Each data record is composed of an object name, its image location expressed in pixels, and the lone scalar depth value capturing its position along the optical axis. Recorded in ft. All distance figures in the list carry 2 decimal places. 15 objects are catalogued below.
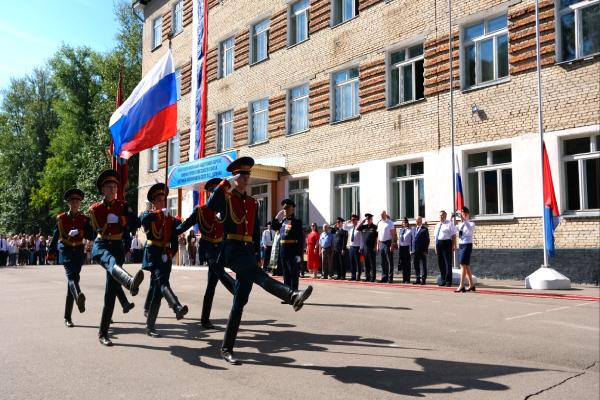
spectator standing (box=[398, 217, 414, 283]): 50.14
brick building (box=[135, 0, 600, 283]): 45.83
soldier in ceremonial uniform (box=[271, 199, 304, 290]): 36.50
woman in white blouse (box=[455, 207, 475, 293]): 40.60
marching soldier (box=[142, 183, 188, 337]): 24.93
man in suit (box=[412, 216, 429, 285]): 48.44
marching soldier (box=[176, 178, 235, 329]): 26.14
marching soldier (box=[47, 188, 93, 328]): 27.35
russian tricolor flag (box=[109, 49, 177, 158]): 43.04
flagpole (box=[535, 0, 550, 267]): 43.52
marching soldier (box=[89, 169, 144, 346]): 23.26
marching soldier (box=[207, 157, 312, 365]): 19.11
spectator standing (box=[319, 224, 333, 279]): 57.36
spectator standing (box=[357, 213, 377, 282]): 51.88
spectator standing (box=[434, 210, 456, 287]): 45.27
